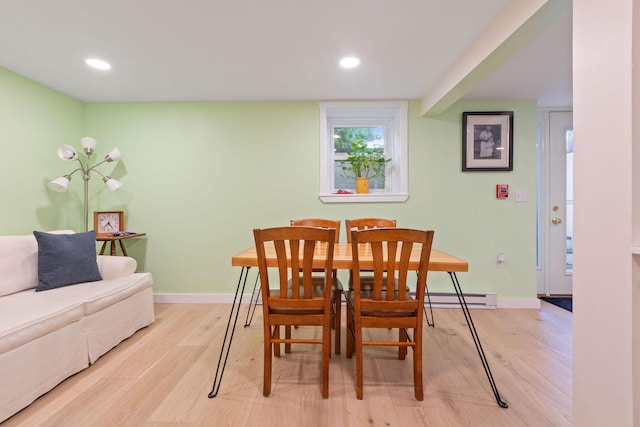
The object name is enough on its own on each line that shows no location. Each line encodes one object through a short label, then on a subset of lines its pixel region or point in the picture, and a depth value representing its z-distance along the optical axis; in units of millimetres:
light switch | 2992
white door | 3291
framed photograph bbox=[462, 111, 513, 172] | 2992
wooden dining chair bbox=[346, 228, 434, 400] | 1462
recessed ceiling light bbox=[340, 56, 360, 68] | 2193
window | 3055
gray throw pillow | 2070
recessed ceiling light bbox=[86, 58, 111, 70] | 2219
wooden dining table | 1534
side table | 2658
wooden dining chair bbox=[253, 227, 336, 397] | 1444
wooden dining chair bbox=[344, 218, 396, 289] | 2492
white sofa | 1430
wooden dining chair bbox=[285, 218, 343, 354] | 1873
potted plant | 3107
